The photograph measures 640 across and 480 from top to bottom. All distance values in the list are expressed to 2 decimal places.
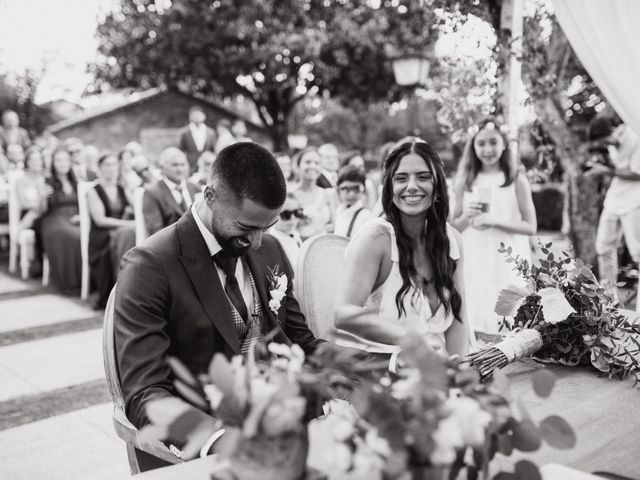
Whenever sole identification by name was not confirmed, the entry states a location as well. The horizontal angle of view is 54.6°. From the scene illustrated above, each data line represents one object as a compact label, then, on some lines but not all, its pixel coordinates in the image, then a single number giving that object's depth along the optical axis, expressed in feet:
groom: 6.29
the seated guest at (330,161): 27.20
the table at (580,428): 4.78
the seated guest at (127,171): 25.80
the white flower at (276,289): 7.63
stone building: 67.46
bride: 8.74
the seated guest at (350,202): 16.52
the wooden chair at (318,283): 9.06
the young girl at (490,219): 15.37
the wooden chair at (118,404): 6.64
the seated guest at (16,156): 32.22
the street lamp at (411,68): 27.30
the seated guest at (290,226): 16.24
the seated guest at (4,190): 30.48
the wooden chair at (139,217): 21.15
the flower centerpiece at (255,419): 3.25
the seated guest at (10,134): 37.70
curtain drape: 9.77
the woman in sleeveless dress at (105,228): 23.62
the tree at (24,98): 56.08
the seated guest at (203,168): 24.76
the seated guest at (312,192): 19.72
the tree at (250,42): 57.62
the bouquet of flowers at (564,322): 7.25
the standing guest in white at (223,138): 32.13
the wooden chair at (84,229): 24.04
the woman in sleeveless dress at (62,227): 25.81
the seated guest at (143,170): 28.14
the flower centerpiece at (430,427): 3.21
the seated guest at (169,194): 21.02
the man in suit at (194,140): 34.45
